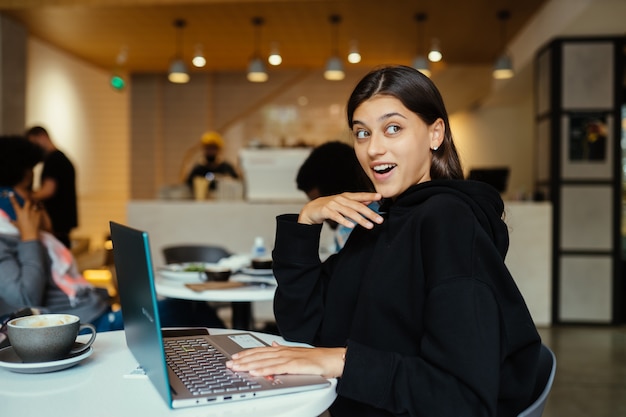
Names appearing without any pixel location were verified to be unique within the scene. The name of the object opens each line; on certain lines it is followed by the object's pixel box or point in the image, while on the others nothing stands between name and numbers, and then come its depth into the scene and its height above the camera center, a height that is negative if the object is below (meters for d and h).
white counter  5.25 -0.28
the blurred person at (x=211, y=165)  6.63 +0.34
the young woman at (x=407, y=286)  0.99 -0.16
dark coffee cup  1.09 -0.26
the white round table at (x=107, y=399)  0.92 -0.32
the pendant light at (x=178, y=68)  6.43 +1.33
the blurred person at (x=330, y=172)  2.49 +0.10
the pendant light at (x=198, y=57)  6.42 +1.44
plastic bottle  3.14 -0.27
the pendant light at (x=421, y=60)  6.20 +1.41
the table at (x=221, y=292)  2.13 -0.33
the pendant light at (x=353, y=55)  6.38 +1.46
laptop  0.90 -0.30
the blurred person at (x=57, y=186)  4.88 +0.08
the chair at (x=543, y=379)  1.04 -0.33
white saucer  1.09 -0.30
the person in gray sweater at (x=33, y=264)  2.21 -0.26
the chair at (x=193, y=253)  3.73 -0.35
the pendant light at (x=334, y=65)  6.28 +1.35
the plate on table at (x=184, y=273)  2.48 -0.31
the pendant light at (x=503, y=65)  6.00 +1.29
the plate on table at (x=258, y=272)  2.50 -0.30
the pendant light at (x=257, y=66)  6.39 +1.35
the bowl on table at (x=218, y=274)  2.41 -0.30
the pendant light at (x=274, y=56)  6.34 +1.44
